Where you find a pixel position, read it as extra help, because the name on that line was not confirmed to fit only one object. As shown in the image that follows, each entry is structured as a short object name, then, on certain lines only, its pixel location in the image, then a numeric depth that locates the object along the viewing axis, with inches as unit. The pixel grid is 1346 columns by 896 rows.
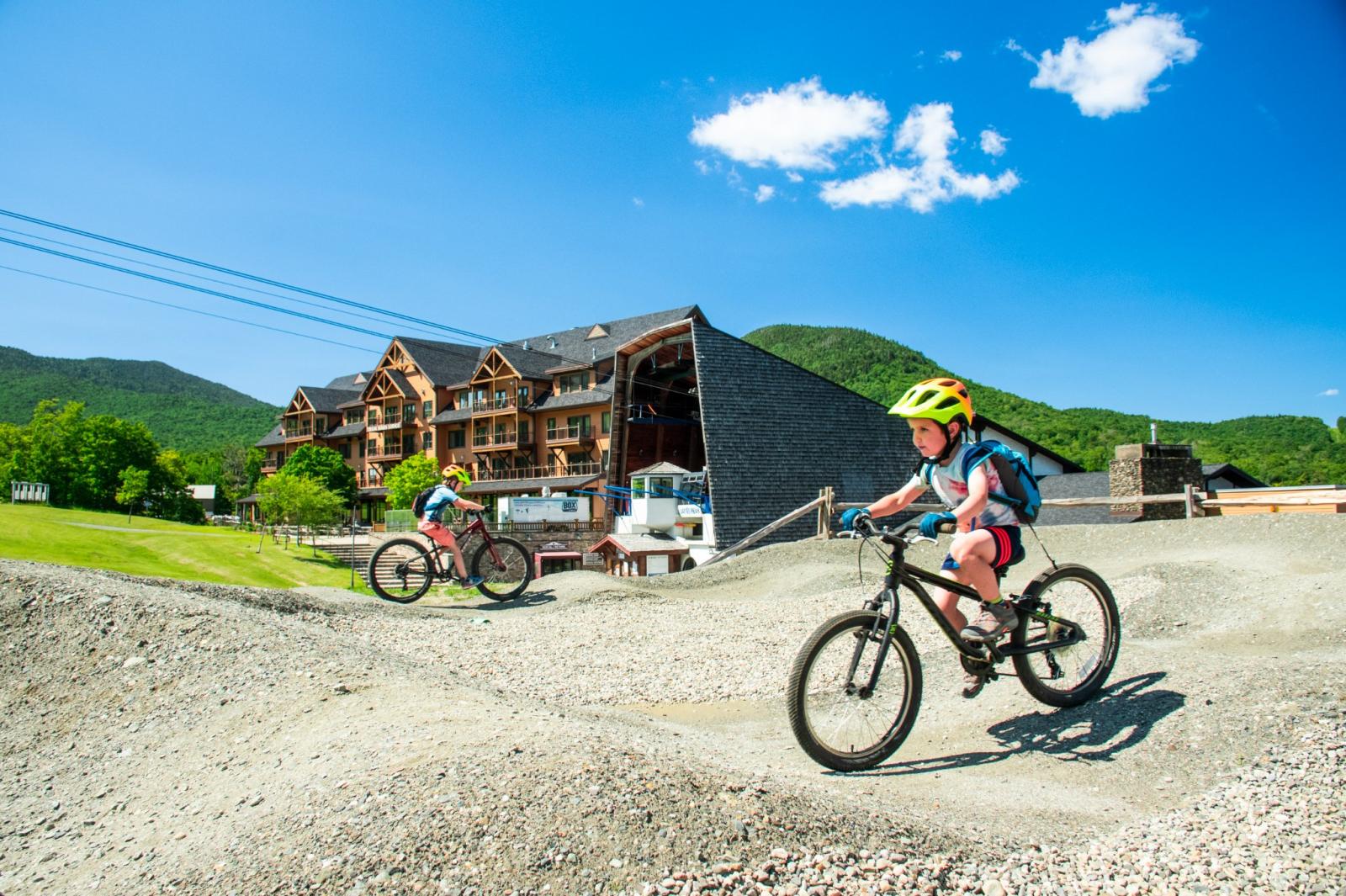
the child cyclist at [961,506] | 189.5
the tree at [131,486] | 2731.3
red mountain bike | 488.7
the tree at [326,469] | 2534.4
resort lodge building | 928.3
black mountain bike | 176.1
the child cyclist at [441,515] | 464.4
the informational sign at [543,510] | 1471.5
